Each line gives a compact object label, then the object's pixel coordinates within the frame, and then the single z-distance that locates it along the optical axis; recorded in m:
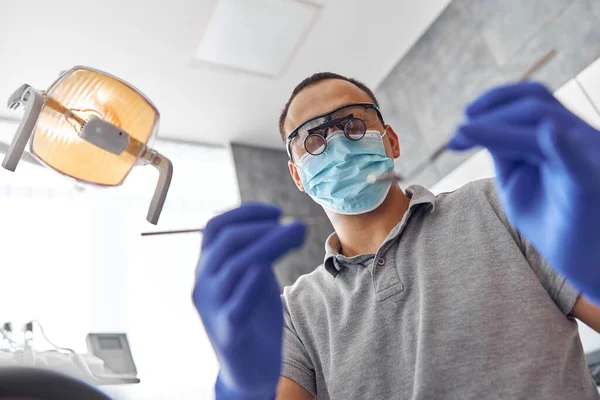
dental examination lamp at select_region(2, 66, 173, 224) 0.98
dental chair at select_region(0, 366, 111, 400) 0.36
